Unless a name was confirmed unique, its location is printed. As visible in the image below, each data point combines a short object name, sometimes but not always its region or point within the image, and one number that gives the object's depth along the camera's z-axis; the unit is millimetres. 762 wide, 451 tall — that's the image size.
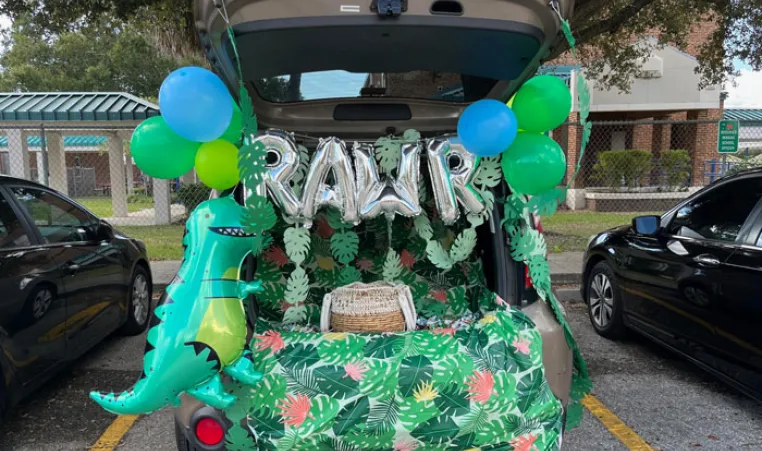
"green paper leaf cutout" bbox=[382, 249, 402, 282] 2992
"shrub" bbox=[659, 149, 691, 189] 14023
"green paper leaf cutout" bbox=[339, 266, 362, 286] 3053
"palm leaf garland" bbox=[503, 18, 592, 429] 2334
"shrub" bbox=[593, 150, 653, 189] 13828
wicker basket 2549
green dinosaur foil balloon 1923
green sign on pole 8477
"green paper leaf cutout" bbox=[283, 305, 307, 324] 2695
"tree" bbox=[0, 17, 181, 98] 24797
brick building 15102
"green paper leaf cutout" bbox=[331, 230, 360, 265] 2781
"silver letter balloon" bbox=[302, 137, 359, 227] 2225
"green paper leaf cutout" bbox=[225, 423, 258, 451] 2045
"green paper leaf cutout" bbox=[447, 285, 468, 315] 3057
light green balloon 2137
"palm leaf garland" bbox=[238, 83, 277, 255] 1974
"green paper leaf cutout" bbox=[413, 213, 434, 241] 2520
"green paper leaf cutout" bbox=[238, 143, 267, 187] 1967
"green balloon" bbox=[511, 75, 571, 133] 2201
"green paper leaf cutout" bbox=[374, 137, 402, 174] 2365
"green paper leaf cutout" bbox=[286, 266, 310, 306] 2412
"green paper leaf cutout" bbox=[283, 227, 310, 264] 2303
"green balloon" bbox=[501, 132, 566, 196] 2227
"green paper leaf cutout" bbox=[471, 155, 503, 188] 2367
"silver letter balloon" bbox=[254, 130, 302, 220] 2189
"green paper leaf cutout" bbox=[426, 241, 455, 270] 2503
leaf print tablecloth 2055
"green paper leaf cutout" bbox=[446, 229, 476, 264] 2457
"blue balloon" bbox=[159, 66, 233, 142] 1939
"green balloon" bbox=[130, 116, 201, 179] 2137
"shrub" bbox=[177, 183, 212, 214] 12992
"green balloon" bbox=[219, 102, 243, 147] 2230
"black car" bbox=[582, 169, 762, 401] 3232
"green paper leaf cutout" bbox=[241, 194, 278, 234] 2004
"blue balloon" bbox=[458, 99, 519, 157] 2160
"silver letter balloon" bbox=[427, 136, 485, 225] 2273
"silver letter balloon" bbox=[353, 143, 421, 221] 2248
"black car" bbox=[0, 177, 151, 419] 3140
